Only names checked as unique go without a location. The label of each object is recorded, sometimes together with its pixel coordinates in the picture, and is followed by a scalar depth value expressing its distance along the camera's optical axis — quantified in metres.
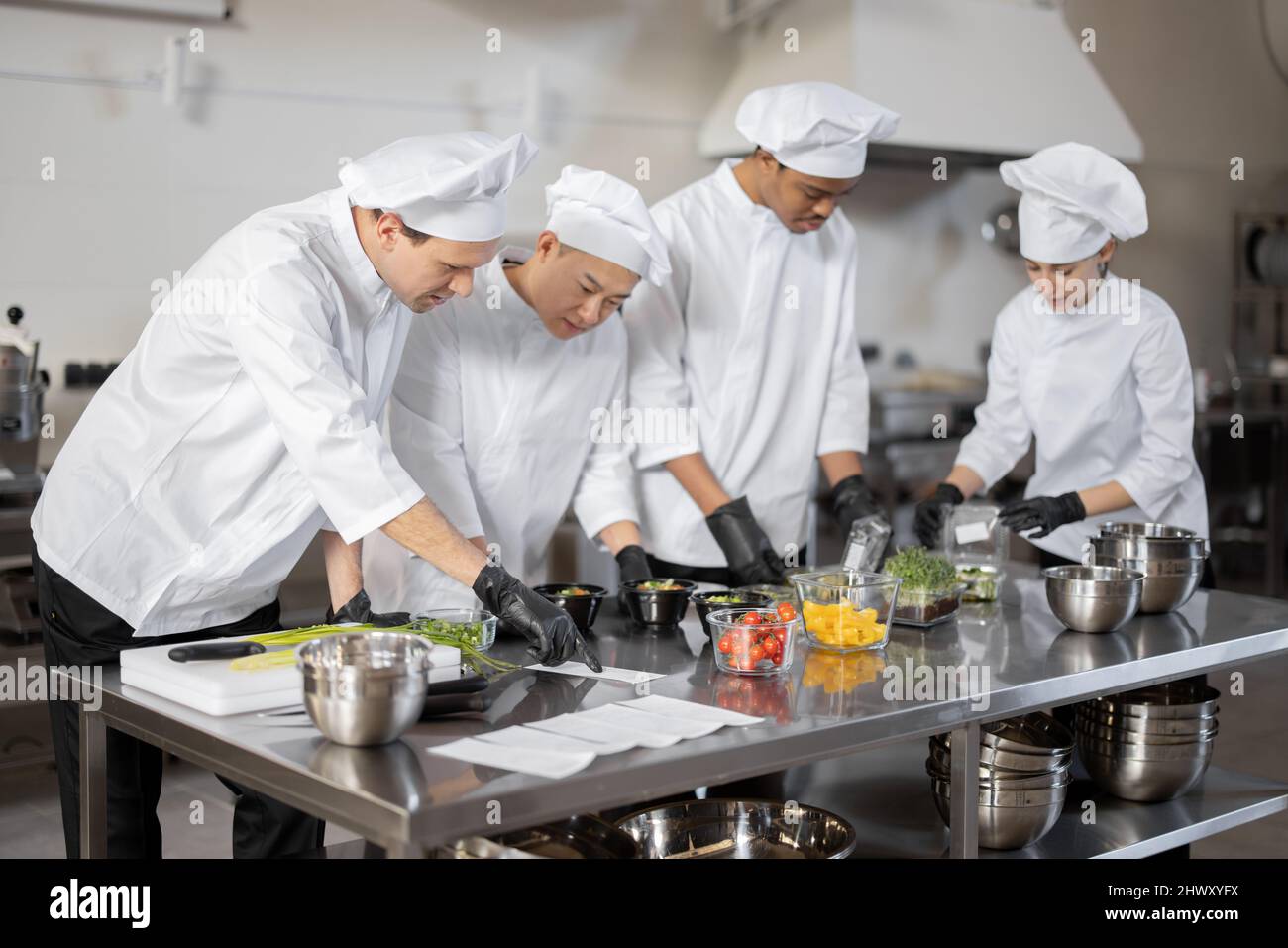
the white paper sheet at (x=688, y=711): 1.73
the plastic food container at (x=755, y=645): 2.00
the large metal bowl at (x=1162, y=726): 2.41
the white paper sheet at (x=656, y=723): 1.67
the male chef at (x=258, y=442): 1.90
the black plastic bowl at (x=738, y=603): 2.23
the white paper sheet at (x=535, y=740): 1.59
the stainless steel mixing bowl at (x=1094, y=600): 2.35
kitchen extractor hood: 5.21
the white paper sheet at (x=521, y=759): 1.50
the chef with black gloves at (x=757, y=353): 2.76
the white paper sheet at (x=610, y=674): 2.00
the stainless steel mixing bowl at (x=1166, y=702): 2.42
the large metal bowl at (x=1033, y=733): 2.29
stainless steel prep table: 1.45
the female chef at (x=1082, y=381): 2.83
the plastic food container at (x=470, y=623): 2.03
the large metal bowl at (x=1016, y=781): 2.17
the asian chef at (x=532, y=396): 2.39
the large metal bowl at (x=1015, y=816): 2.16
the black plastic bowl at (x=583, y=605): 2.31
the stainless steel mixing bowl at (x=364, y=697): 1.56
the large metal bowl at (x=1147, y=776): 2.42
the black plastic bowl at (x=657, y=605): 2.35
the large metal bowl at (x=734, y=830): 2.10
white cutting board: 1.69
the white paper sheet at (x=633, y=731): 1.61
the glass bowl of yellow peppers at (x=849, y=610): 2.19
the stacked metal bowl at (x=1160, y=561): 2.55
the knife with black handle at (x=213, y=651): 1.79
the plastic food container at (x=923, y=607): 2.38
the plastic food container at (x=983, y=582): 2.66
